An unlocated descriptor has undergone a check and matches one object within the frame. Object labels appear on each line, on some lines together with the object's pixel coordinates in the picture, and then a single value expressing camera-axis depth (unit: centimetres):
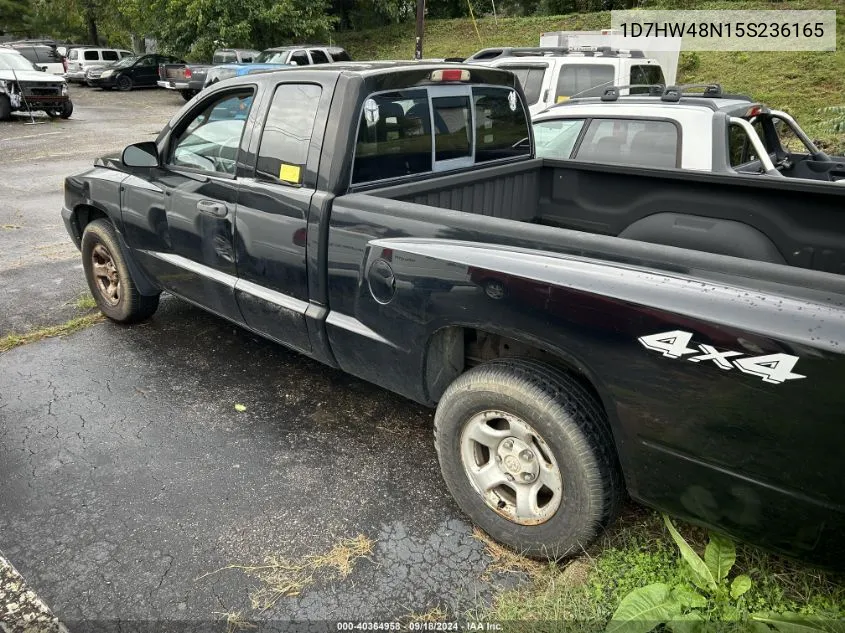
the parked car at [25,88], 1647
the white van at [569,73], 927
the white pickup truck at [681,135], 495
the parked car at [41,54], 2688
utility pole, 1873
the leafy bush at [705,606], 214
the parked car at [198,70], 2211
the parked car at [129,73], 2769
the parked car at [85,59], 2950
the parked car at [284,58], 1938
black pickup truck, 186
